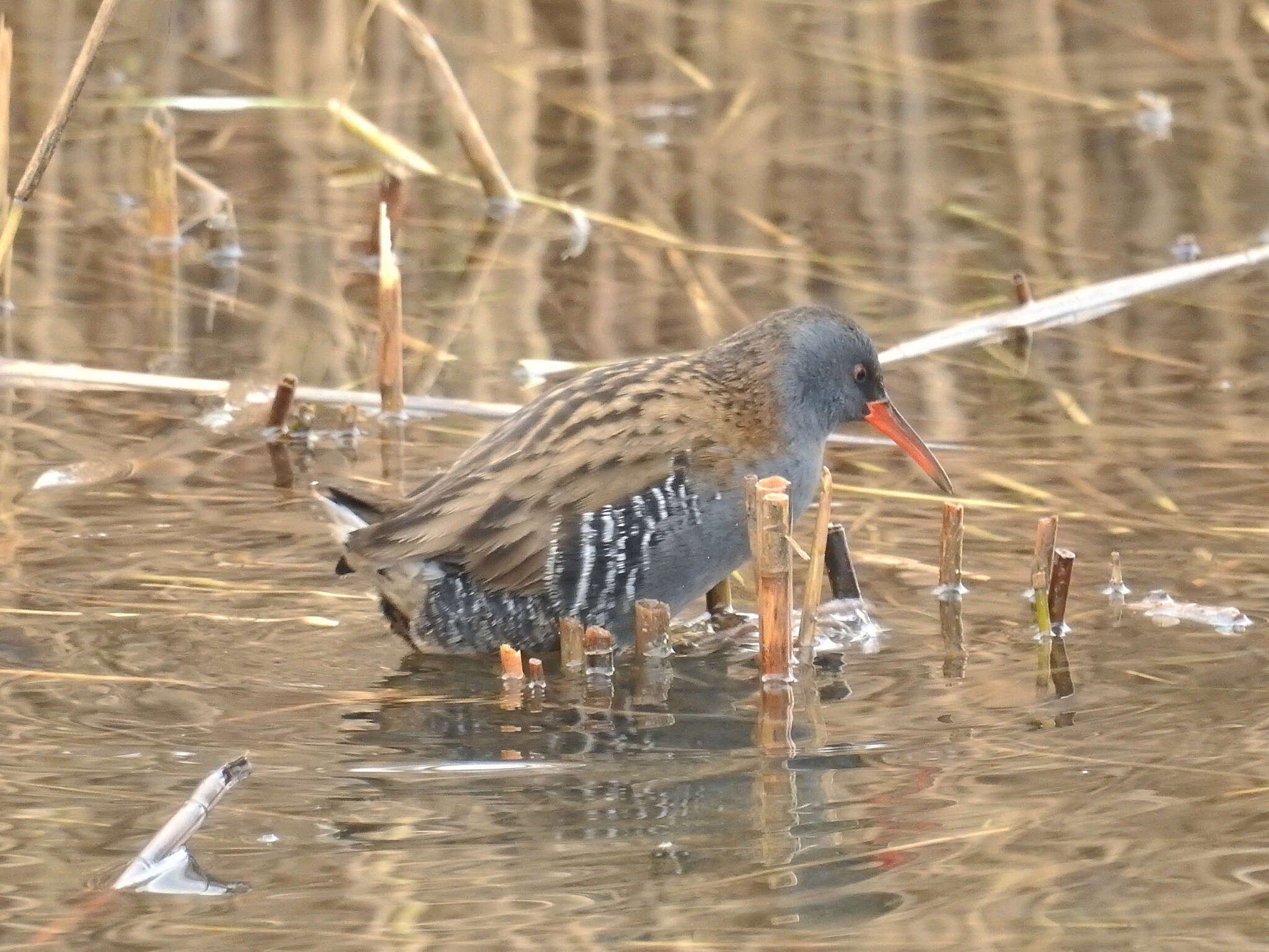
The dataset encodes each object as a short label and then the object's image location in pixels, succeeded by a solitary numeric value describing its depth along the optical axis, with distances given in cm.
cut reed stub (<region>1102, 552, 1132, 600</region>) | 912
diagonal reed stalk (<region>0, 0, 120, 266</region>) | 920
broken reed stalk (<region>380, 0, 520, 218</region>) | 1420
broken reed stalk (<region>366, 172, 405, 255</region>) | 1449
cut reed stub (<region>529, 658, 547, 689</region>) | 846
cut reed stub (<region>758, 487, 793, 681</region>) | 809
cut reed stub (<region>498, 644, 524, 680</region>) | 853
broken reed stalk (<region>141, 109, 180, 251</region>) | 1396
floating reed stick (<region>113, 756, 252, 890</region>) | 637
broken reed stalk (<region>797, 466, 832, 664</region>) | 853
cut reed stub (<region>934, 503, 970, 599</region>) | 893
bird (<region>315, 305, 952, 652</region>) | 867
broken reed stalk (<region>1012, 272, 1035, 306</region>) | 1254
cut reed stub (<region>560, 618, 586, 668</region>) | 862
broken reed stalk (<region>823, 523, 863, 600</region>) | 908
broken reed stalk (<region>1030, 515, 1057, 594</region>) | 877
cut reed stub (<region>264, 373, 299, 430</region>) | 1112
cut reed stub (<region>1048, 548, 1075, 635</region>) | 874
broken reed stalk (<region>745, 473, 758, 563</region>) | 850
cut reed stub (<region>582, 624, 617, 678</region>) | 867
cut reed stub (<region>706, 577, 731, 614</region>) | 948
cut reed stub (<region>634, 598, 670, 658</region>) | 860
